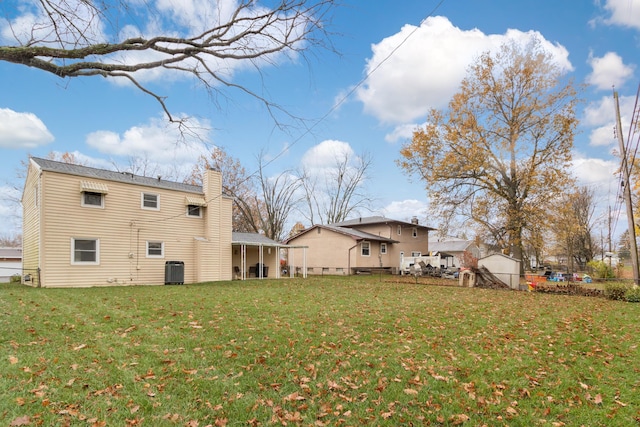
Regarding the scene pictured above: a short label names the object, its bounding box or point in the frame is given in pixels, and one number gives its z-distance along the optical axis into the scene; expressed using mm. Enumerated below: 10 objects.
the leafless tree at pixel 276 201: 40062
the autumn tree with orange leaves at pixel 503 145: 22812
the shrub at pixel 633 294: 13281
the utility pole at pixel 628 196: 15336
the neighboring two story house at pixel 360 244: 31047
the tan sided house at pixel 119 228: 15703
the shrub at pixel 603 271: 24047
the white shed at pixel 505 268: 18797
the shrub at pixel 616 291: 13953
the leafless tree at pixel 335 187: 43500
